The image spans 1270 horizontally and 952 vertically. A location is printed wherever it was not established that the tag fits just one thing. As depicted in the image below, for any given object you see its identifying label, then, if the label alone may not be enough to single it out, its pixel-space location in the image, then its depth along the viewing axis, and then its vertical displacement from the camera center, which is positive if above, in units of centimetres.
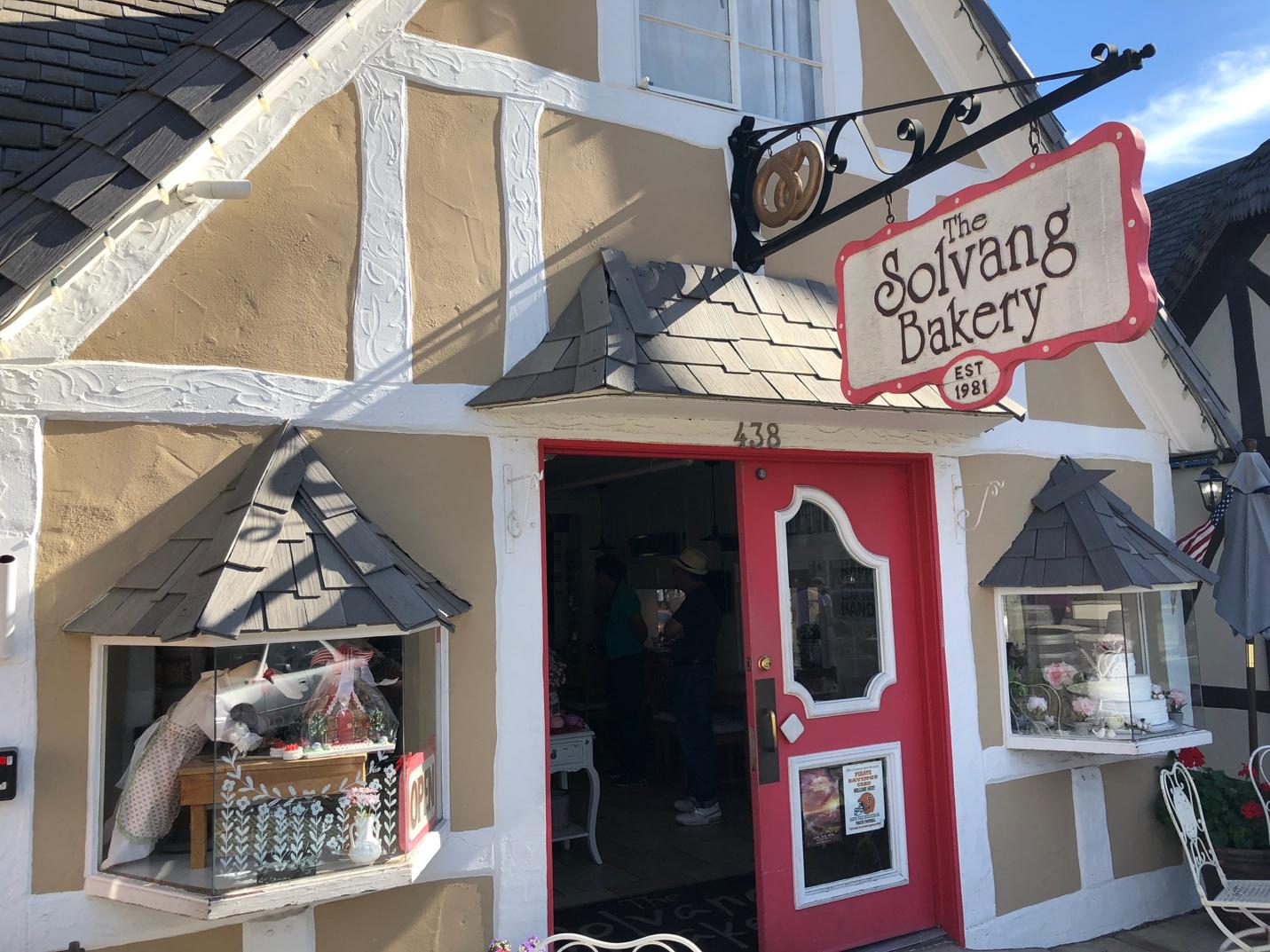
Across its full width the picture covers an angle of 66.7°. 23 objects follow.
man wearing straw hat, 705 -76
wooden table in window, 332 -59
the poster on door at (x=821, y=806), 489 -111
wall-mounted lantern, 608 +55
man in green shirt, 850 -75
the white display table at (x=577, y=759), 621 -106
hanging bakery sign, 316 +110
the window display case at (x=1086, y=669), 532 -51
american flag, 604 +24
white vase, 345 -85
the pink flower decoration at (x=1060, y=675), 545 -54
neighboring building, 731 +211
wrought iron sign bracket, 361 +185
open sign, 359 -75
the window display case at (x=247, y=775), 332 -59
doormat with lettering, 508 -178
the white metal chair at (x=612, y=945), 315 -116
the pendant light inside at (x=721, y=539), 986 +53
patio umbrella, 567 +11
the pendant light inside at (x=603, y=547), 1130 +57
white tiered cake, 530 -63
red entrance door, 482 -61
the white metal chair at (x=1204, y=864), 489 -160
